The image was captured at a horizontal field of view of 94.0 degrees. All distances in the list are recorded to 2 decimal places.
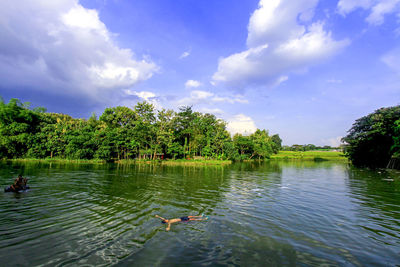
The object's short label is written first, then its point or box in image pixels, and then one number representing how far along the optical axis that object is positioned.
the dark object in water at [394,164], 41.09
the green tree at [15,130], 46.78
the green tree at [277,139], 153.61
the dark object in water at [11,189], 13.24
